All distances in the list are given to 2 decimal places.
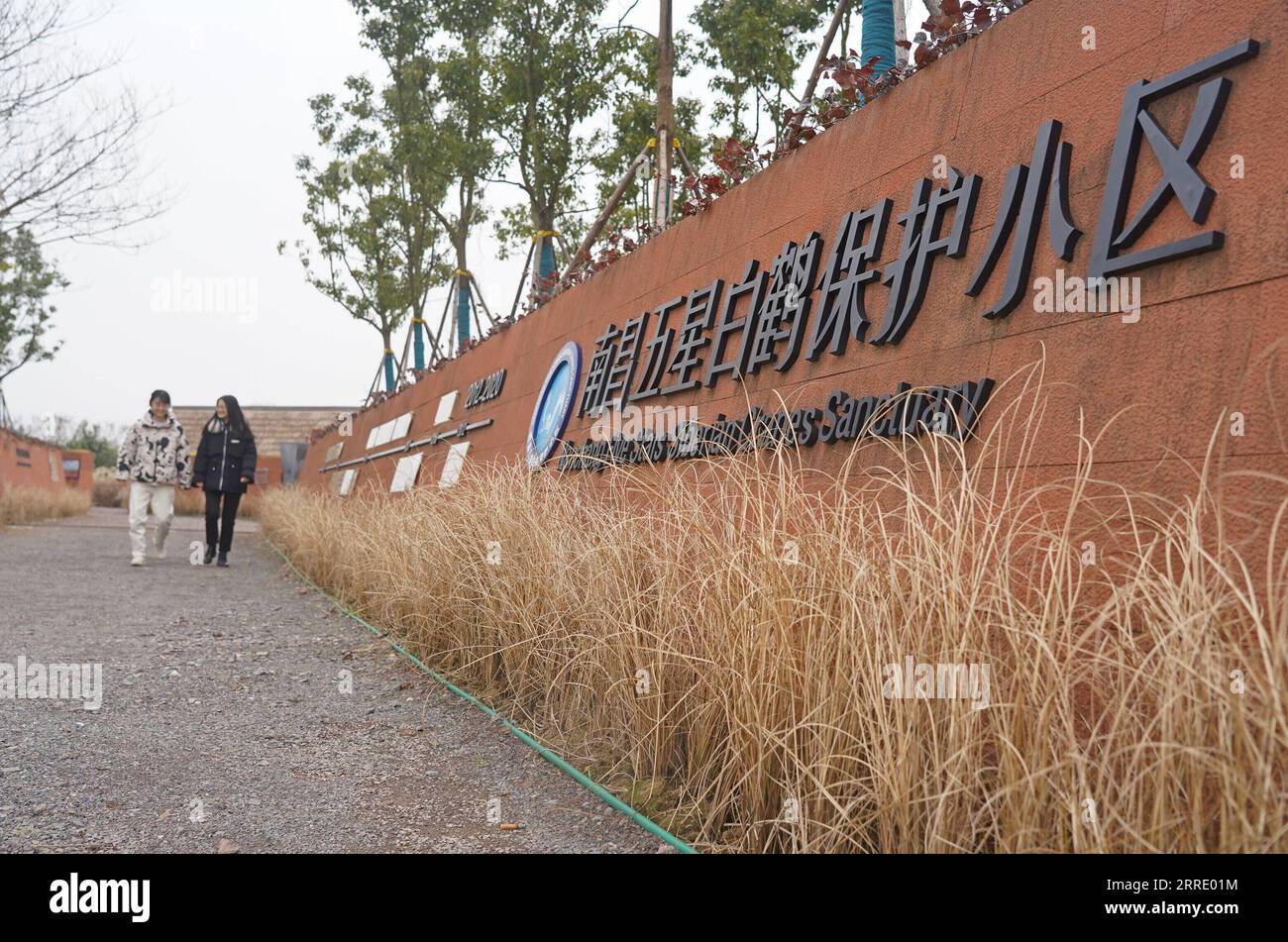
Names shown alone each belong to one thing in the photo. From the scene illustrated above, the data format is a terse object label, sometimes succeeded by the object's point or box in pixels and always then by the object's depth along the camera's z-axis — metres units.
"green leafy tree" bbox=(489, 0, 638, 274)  12.58
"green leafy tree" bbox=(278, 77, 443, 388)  17.70
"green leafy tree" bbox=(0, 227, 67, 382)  27.61
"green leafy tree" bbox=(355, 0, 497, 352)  13.20
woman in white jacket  8.85
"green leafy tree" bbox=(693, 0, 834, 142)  12.72
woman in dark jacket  9.39
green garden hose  2.51
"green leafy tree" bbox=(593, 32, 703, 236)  12.51
